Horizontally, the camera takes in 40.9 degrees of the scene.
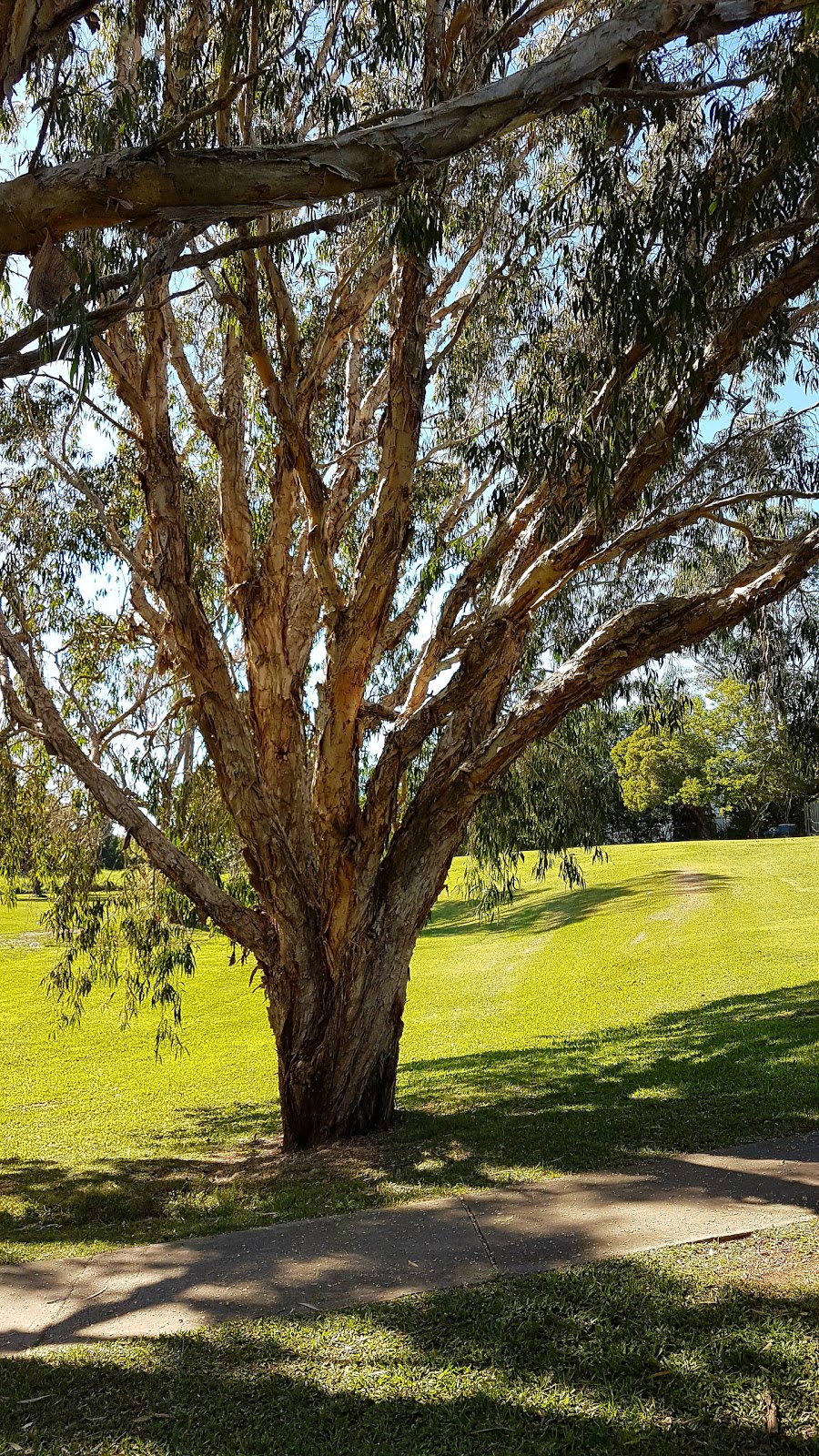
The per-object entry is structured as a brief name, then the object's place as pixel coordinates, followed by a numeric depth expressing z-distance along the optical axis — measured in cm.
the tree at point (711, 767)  2867
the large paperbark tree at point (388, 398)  366
